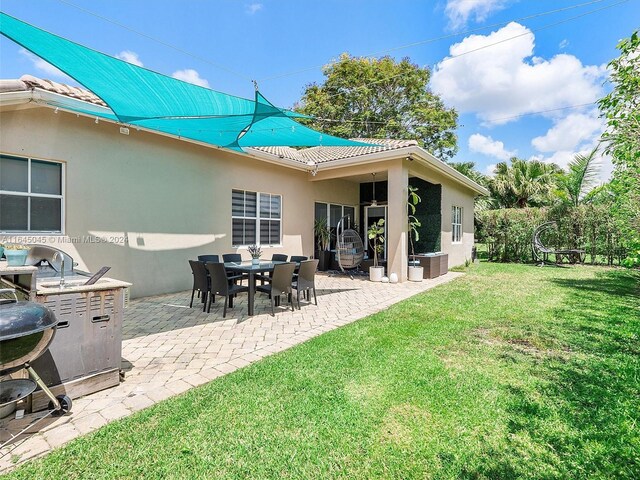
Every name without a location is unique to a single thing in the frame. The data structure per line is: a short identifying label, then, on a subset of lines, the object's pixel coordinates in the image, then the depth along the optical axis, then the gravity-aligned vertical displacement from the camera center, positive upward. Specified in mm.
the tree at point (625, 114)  3578 +1433
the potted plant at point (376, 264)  10203 -855
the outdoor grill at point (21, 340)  2051 -678
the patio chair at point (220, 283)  5828 -825
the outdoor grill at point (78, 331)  2805 -879
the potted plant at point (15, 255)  3203 -191
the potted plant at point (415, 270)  10180 -1010
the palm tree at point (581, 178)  15289 +2839
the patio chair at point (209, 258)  7227 -482
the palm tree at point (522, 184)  23188 +3946
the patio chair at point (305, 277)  6555 -808
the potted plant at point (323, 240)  12250 -102
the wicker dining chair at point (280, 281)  5996 -822
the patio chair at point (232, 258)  7815 -507
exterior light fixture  10925 +2374
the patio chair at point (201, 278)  6167 -796
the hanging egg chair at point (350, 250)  10734 -425
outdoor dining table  6012 -619
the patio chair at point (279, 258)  8145 -525
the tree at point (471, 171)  22344 +4800
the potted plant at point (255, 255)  6578 -364
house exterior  5918 +1187
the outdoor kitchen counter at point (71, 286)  2854 -461
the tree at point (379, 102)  21906 +9269
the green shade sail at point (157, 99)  3856 +2107
